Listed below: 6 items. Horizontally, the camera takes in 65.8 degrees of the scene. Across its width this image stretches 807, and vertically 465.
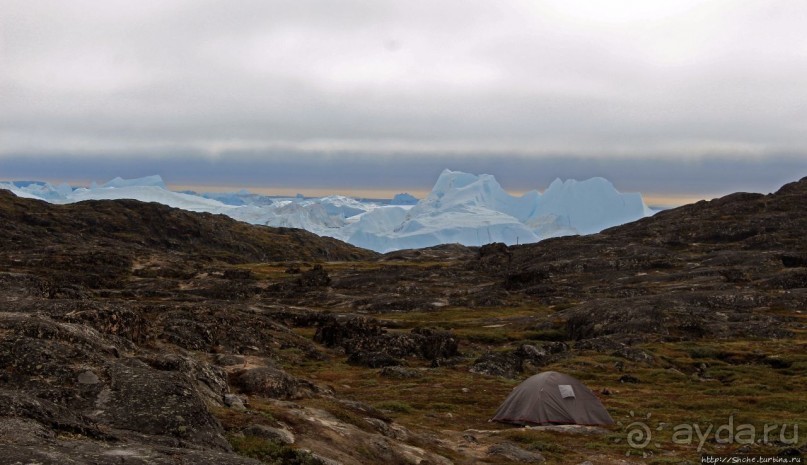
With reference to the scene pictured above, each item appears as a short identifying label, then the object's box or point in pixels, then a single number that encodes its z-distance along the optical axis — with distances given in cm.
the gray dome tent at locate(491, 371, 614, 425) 3716
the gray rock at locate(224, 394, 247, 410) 2402
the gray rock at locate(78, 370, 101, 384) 1817
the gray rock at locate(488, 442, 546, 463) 2815
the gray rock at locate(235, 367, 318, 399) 2986
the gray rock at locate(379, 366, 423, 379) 5184
